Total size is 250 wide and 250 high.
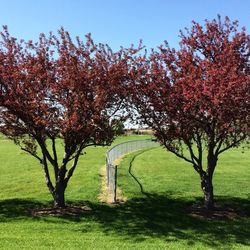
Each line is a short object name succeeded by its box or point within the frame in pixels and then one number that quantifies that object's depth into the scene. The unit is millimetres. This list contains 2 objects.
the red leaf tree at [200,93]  8890
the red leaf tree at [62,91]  9352
